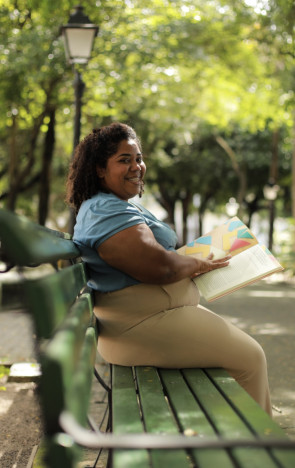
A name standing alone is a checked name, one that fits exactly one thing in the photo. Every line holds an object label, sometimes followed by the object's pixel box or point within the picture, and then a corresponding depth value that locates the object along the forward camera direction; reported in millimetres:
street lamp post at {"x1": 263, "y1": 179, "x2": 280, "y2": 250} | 25164
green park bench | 1488
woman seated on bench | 2852
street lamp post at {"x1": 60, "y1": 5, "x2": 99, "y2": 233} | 8445
